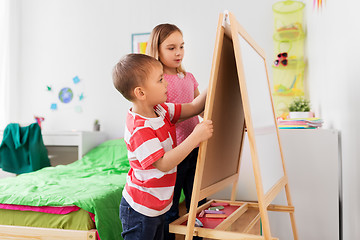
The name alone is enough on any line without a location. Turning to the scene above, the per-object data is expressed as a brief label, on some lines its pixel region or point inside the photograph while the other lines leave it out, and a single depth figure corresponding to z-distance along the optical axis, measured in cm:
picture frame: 388
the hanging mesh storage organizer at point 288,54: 315
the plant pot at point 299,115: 232
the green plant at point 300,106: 260
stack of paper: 200
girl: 152
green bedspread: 179
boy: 117
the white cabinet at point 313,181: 188
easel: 120
